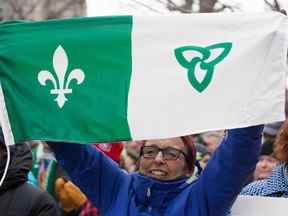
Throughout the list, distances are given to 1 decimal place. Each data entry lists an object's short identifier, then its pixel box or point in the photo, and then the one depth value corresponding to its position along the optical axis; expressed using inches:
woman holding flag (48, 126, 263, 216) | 158.5
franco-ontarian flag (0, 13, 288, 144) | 159.1
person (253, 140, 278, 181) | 299.5
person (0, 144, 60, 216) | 211.4
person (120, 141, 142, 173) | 326.7
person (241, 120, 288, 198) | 185.7
